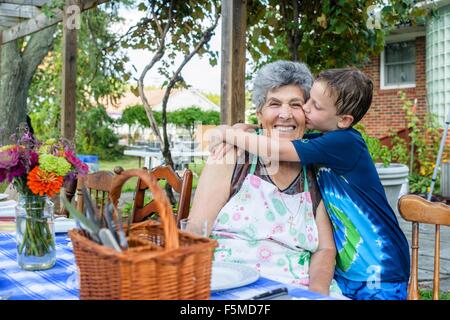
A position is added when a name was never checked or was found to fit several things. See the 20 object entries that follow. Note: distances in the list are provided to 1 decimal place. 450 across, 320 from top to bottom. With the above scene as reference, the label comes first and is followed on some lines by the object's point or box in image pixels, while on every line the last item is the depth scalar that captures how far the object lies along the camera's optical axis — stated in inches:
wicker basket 39.1
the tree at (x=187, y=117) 727.1
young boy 72.9
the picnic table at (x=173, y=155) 414.6
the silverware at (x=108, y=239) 40.9
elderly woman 74.5
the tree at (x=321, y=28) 163.3
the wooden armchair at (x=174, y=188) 93.2
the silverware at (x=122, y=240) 41.6
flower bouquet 60.3
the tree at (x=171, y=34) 194.9
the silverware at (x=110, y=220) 42.4
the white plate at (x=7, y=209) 100.6
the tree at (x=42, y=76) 316.2
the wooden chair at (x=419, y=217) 68.0
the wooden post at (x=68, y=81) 184.1
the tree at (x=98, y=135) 619.6
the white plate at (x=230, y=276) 53.1
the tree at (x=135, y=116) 727.1
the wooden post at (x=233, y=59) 117.9
